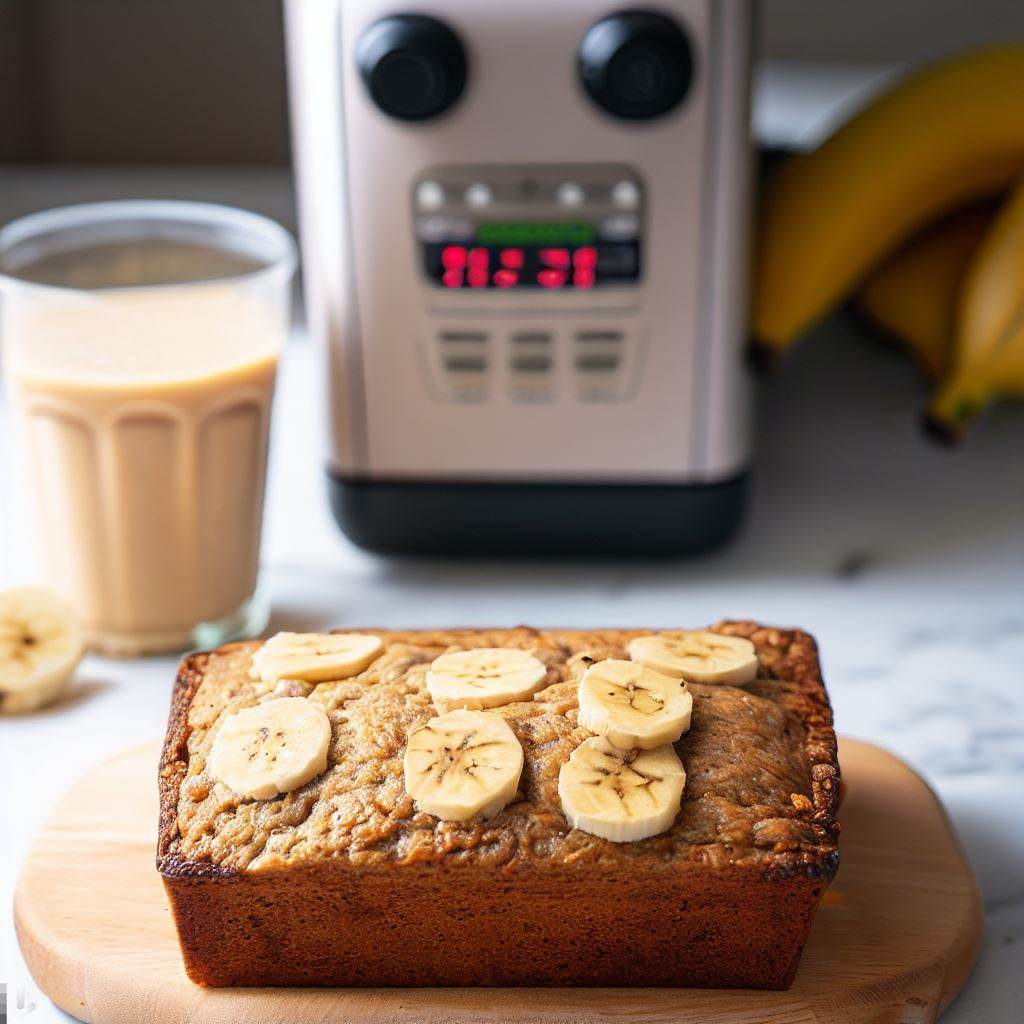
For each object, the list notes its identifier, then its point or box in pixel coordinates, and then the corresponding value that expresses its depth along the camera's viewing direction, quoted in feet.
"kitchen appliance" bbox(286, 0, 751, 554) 3.42
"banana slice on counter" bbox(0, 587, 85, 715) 3.43
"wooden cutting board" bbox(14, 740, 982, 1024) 2.48
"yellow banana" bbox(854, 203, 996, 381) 4.78
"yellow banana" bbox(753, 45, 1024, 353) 4.36
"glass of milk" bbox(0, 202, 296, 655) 3.38
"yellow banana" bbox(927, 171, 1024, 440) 4.28
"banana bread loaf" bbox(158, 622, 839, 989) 2.42
